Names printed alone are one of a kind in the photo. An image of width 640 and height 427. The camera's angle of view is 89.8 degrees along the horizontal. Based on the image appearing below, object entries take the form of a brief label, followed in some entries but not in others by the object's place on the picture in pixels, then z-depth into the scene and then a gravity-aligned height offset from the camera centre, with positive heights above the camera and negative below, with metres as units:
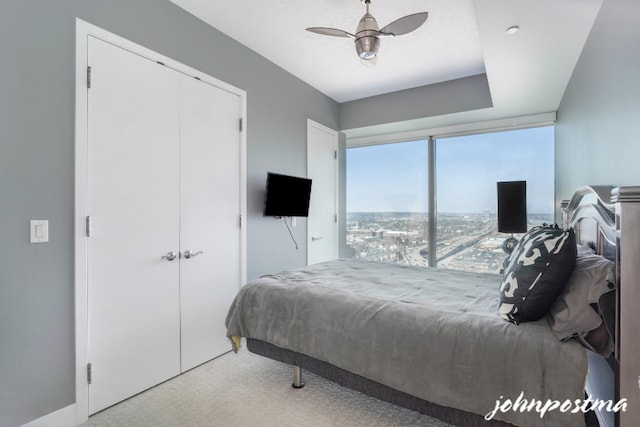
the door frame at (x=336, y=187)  4.67 +0.37
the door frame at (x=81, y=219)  1.94 -0.03
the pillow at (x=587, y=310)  1.30 -0.41
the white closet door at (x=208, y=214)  2.62 -0.01
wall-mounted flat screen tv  3.34 +0.19
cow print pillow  1.45 -0.30
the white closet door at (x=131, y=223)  2.05 -0.07
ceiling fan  2.13 +1.24
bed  1.26 -0.62
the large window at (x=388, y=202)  4.66 +0.17
